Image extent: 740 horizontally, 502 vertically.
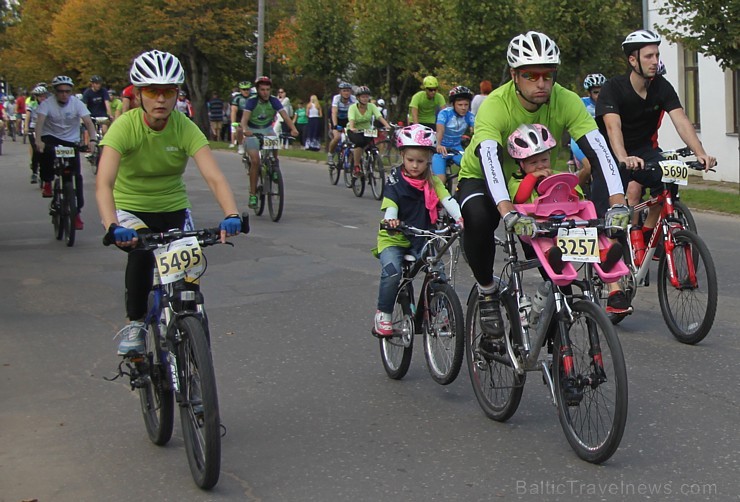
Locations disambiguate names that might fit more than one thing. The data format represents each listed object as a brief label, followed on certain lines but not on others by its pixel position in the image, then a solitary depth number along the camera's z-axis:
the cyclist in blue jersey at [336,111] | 21.34
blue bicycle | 5.13
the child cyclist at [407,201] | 7.04
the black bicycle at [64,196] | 13.82
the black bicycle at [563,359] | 5.21
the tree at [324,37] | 37.09
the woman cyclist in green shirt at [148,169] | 5.85
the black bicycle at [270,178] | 15.91
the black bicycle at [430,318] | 6.65
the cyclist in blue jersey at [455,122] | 14.63
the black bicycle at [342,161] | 20.34
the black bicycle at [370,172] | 19.30
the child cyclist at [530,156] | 5.92
